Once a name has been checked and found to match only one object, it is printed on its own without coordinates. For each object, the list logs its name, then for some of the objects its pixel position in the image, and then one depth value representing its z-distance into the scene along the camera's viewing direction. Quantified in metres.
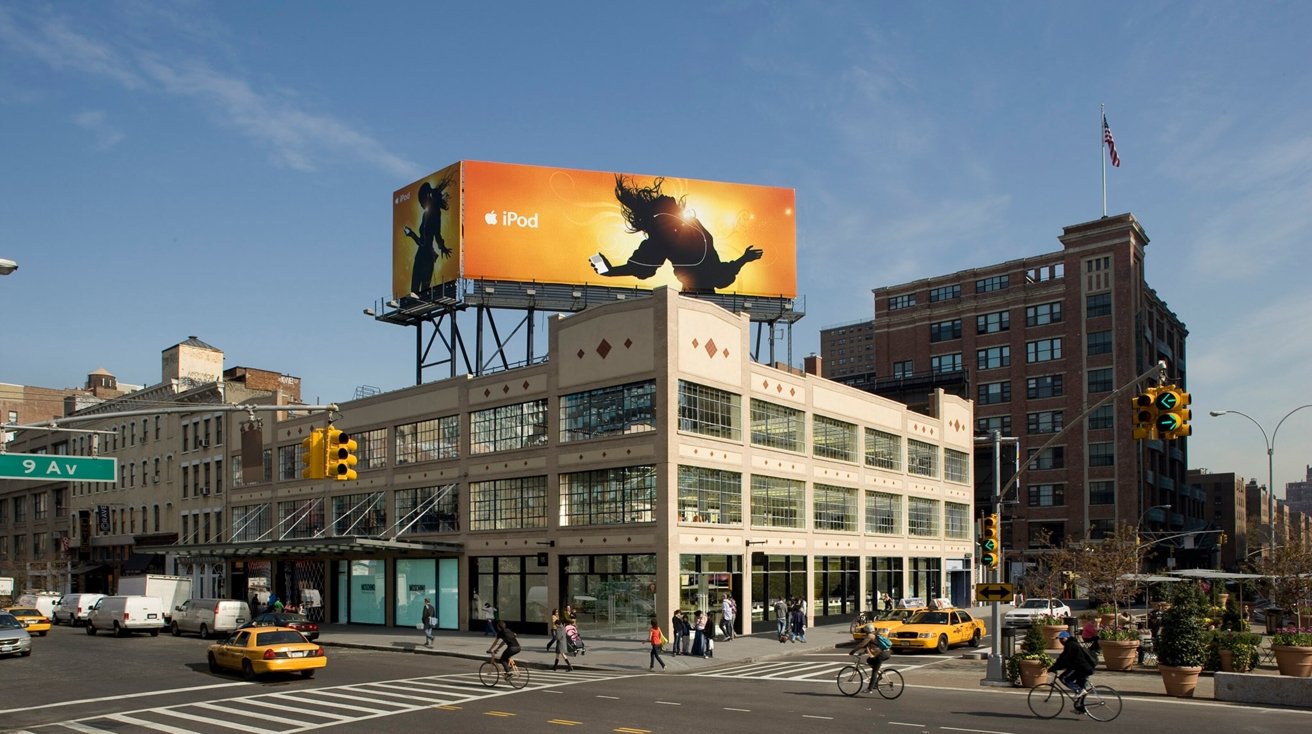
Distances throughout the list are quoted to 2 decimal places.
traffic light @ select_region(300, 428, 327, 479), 24.14
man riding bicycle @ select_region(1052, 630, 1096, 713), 23.05
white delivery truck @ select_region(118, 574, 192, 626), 55.72
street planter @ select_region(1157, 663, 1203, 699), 26.80
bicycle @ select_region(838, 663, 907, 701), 27.41
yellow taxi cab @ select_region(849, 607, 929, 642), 40.16
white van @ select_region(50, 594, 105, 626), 62.75
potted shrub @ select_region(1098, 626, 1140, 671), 32.78
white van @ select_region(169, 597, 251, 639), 49.25
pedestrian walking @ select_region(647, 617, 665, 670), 34.84
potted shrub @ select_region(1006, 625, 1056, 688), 28.04
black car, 39.25
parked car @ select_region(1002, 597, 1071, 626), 50.38
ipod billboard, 54.09
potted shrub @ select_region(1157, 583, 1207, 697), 26.89
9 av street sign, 23.52
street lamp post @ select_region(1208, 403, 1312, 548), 50.12
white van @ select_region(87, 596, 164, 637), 51.88
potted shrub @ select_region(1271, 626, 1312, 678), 27.20
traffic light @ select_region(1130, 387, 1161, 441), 23.03
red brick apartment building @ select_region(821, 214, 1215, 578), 101.38
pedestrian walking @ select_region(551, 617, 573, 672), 34.91
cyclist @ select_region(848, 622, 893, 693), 27.11
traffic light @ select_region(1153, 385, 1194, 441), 22.86
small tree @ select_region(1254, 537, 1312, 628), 45.03
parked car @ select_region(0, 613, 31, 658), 39.44
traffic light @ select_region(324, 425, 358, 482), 23.70
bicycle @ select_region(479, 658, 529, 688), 30.05
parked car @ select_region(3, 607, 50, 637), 51.28
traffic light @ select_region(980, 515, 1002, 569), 30.27
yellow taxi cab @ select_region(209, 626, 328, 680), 31.20
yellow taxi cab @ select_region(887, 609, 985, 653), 40.41
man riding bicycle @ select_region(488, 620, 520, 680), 29.69
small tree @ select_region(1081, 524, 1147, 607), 46.06
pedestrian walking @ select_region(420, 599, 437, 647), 42.53
